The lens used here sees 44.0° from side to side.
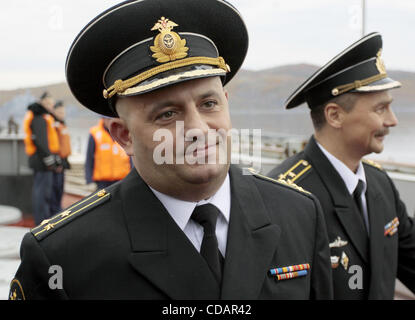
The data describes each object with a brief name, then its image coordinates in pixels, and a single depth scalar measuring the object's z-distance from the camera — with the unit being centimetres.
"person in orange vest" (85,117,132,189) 658
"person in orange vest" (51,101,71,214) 780
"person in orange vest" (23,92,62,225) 744
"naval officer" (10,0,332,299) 156
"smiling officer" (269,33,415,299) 265
